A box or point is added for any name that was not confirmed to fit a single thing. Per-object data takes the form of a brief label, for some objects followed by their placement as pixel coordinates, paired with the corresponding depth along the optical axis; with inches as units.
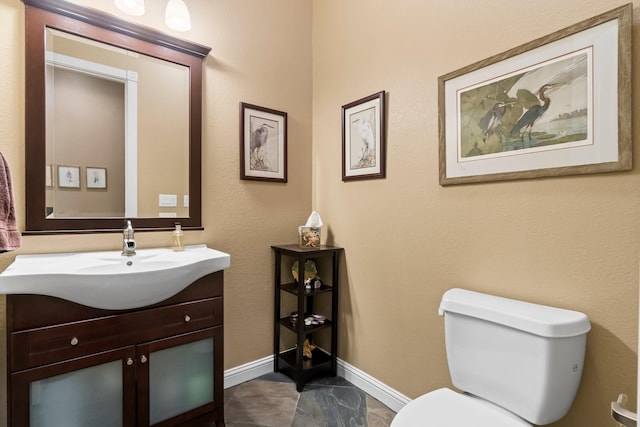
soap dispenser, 65.3
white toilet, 39.3
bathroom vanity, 42.9
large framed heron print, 39.7
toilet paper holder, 25.7
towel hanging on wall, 43.1
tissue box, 80.4
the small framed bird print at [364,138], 69.7
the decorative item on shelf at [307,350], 81.5
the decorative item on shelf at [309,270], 80.0
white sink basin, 41.7
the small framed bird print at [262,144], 77.6
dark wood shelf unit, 74.2
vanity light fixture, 61.8
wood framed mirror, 54.9
